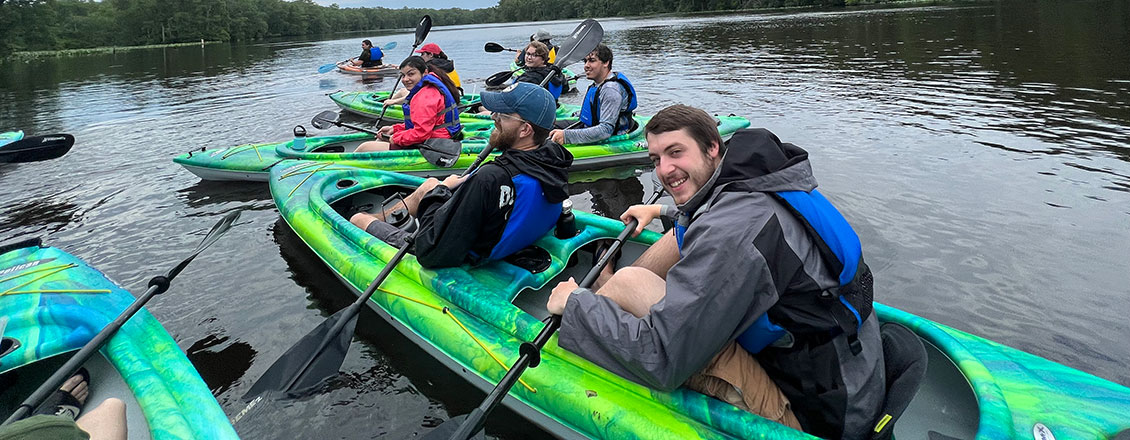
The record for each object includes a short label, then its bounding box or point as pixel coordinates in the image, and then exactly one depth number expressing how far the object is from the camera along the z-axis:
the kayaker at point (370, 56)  21.59
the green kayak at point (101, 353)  2.86
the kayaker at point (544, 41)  13.45
